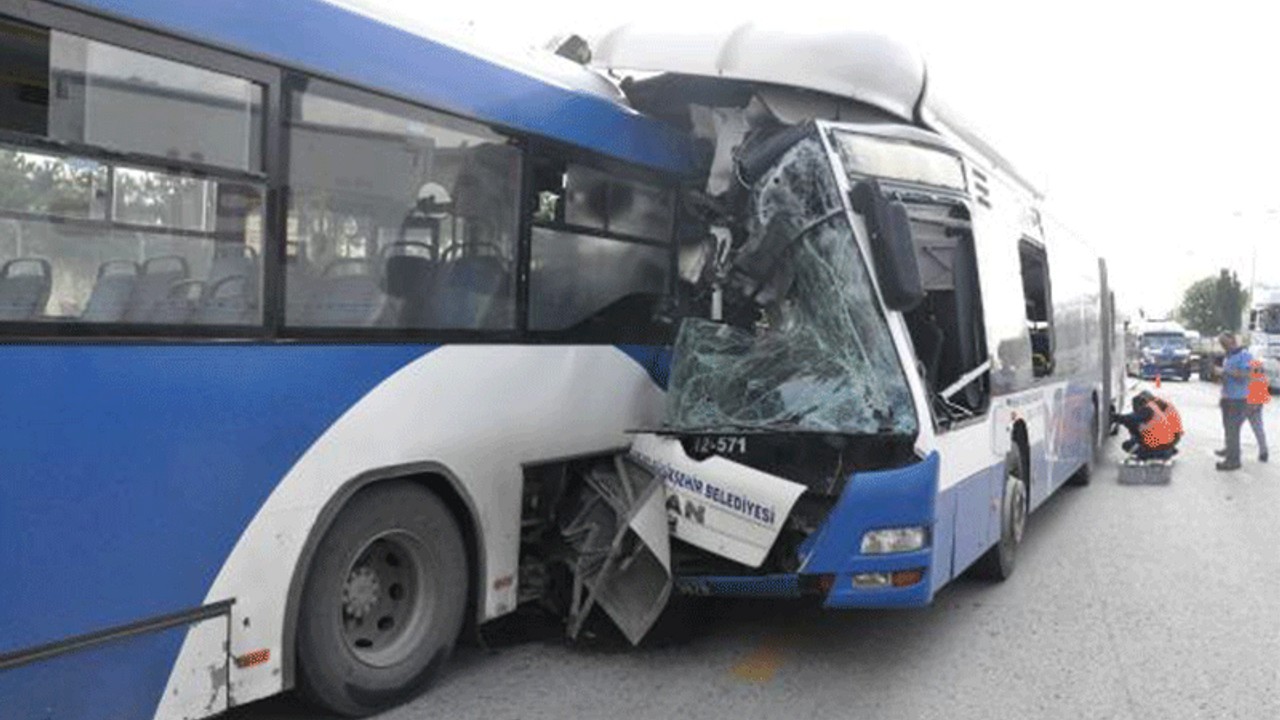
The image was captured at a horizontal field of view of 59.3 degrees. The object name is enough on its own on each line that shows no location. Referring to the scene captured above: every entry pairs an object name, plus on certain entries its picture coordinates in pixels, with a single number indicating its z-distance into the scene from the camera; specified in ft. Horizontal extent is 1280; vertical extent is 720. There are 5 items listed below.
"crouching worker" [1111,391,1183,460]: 43.55
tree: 257.34
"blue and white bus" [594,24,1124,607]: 17.38
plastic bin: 42.24
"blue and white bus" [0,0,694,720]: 11.40
